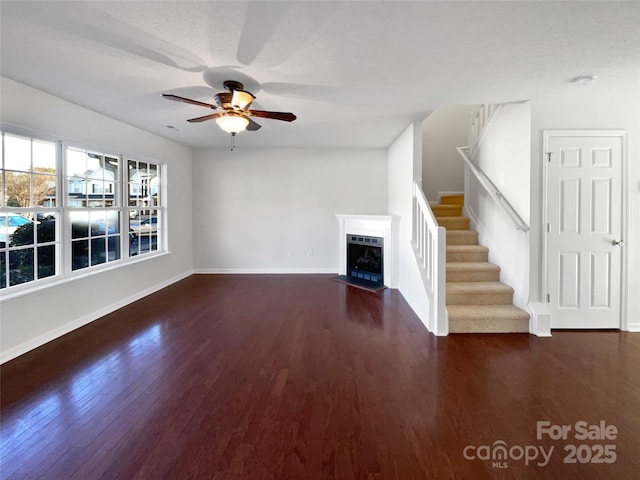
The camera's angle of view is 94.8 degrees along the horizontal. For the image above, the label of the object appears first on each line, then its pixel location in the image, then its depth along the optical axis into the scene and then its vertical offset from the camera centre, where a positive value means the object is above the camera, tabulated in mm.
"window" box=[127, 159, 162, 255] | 4461 +469
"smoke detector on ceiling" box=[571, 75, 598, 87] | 2650 +1429
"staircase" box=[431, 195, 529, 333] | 3207 -678
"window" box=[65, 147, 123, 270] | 3453 +344
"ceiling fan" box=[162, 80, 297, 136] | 2660 +1173
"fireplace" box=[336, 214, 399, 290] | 4977 -254
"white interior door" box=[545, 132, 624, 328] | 3205 +105
